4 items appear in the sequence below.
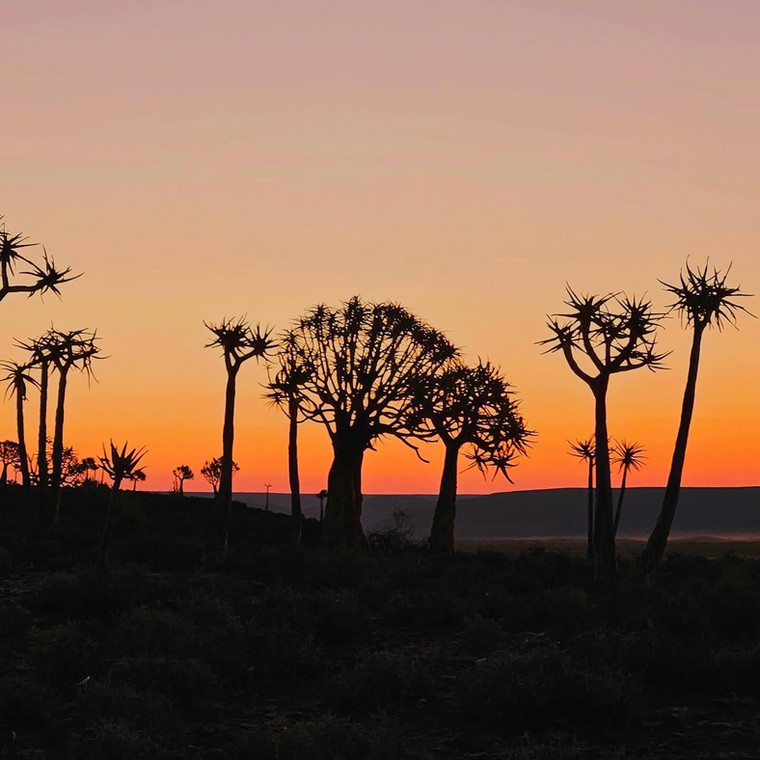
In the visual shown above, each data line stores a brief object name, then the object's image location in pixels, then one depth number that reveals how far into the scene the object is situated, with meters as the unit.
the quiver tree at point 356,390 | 47.53
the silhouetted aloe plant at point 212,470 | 113.44
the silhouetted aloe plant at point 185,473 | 113.50
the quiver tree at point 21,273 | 29.84
